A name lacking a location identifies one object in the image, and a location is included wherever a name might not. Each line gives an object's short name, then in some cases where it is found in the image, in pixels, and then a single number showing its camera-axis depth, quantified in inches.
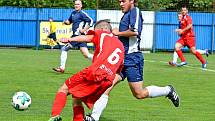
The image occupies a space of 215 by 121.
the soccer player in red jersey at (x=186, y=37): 1559.9
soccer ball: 621.9
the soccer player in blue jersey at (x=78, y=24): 1277.2
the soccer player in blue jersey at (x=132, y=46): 695.4
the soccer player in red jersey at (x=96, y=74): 586.2
